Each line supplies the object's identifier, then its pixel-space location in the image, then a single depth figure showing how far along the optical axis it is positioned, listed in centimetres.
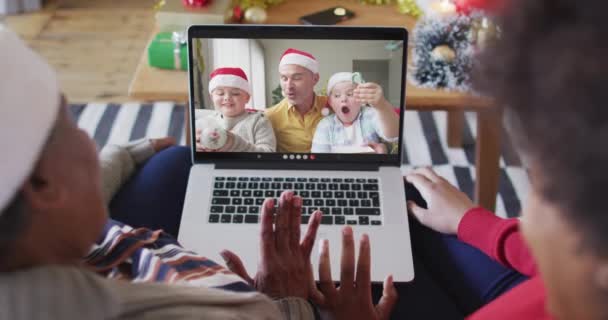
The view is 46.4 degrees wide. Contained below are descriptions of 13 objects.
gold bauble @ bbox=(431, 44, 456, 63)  153
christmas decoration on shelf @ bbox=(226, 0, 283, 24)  173
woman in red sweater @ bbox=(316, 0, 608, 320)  47
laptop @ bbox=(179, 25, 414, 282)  118
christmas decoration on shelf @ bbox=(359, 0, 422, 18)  179
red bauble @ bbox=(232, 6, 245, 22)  175
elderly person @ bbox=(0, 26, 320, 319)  62
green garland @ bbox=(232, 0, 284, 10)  178
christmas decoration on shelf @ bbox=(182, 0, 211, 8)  162
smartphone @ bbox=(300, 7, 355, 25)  176
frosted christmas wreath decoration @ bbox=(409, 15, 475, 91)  153
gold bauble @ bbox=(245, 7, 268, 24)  173
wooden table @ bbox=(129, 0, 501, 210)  152
